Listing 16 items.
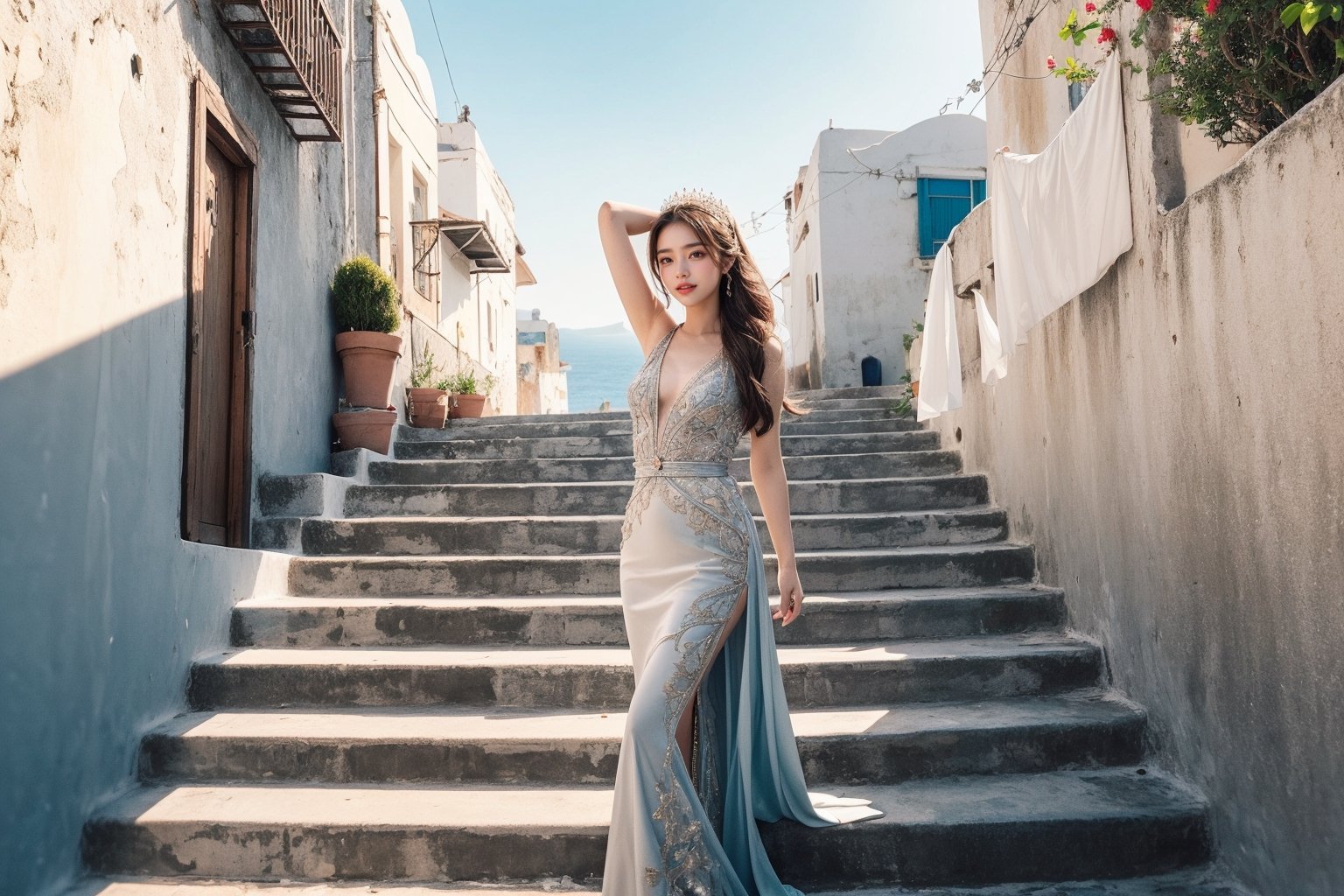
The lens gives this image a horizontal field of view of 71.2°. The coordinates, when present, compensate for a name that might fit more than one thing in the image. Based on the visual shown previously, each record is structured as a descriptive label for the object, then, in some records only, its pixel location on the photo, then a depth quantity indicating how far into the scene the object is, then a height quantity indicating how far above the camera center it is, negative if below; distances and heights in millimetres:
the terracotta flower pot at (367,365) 6344 +1114
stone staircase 2926 -736
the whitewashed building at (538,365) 24984 +4531
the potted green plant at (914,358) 7864 +1392
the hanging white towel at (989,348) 5254 +922
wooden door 4457 +968
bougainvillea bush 2555 +1259
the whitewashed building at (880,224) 14711 +4581
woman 2363 -50
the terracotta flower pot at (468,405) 8617 +1106
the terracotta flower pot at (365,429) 6266 +666
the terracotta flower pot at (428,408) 7629 +963
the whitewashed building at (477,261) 13156 +4049
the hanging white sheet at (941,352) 6117 +1073
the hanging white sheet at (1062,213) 3619 +1285
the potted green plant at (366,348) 6320 +1221
